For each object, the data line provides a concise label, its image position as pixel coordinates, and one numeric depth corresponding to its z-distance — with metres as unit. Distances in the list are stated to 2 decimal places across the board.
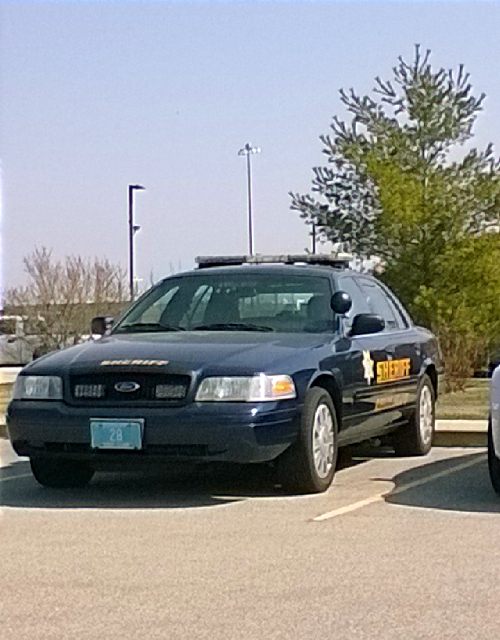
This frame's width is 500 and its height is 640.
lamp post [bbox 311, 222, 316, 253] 23.42
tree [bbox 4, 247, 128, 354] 27.61
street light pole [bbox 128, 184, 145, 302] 34.78
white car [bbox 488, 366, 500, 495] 7.96
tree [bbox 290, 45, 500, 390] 20.75
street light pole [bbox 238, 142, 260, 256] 38.69
